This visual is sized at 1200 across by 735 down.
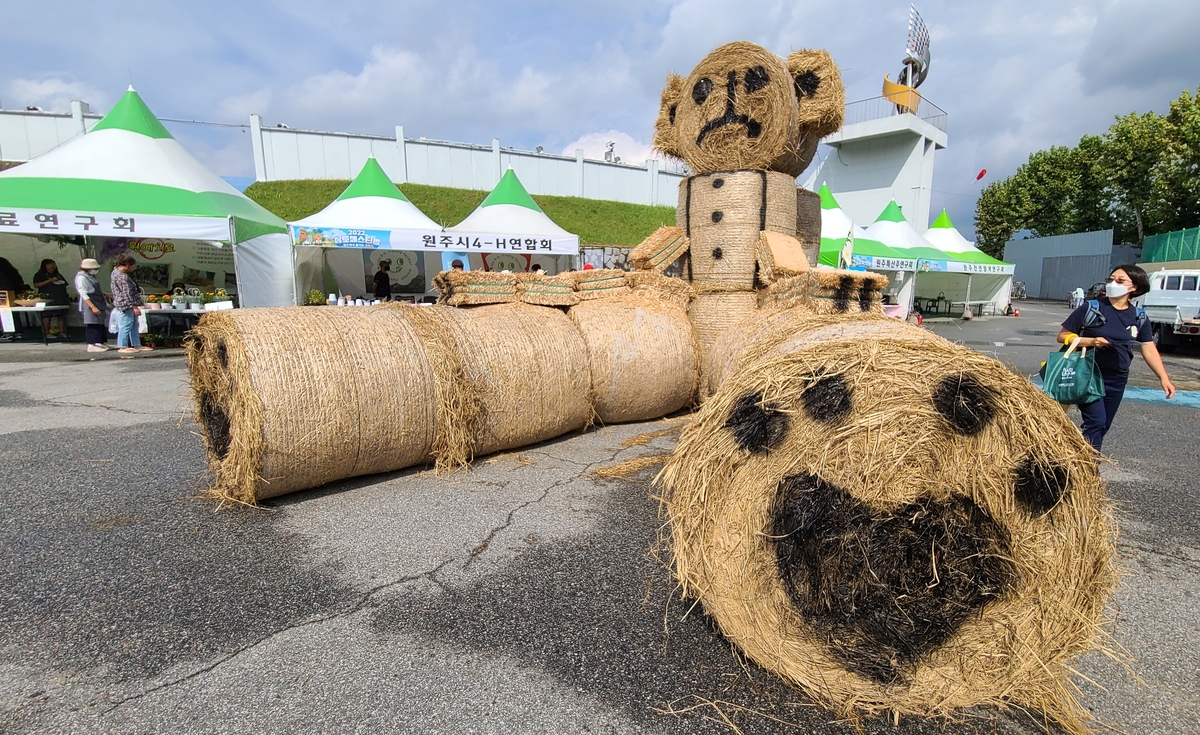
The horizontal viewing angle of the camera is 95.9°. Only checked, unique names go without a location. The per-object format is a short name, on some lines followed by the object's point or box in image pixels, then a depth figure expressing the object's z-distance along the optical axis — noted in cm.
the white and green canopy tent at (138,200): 1034
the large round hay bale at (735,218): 697
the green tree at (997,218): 4241
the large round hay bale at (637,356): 586
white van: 1272
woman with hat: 1033
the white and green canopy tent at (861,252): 1655
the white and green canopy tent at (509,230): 1427
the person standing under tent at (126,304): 1026
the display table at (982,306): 2688
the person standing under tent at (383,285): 1523
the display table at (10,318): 1157
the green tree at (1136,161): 2936
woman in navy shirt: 400
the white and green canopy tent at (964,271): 2291
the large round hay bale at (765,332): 293
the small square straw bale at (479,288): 550
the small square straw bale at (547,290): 592
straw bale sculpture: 677
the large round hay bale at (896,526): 215
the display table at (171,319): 1170
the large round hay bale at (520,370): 486
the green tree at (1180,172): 2458
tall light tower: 3244
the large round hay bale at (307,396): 379
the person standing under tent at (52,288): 1235
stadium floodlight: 3431
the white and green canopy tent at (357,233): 1324
